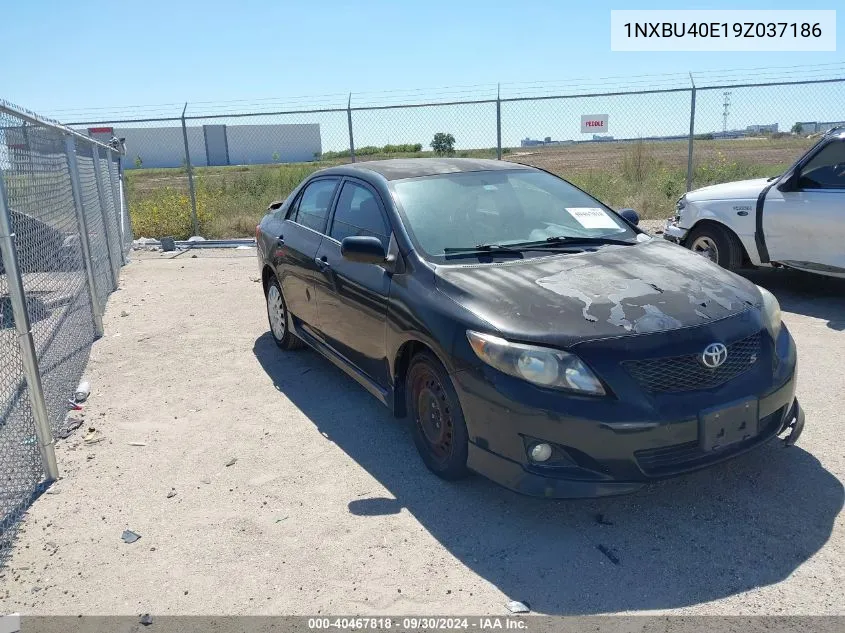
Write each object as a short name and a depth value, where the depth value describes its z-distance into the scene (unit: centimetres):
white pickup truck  676
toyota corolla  313
